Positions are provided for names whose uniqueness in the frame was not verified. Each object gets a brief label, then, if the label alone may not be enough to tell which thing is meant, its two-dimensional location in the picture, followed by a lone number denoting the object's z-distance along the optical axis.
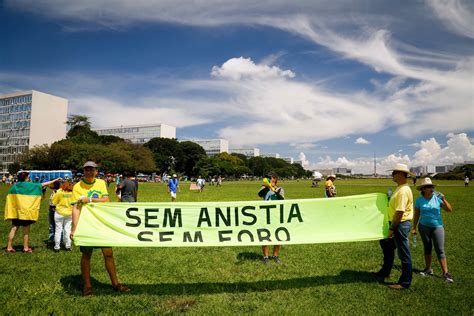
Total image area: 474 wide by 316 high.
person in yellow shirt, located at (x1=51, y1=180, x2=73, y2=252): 9.06
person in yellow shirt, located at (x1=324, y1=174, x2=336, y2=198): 13.55
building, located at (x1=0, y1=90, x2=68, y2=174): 114.94
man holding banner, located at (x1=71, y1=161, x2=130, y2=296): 5.94
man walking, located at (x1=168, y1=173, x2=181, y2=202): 21.07
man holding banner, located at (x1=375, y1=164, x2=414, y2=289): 6.31
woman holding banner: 8.20
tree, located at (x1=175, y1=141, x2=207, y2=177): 112.69
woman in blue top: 6.87
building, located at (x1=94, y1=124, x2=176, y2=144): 168.34
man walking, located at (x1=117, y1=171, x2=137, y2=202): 10.95
